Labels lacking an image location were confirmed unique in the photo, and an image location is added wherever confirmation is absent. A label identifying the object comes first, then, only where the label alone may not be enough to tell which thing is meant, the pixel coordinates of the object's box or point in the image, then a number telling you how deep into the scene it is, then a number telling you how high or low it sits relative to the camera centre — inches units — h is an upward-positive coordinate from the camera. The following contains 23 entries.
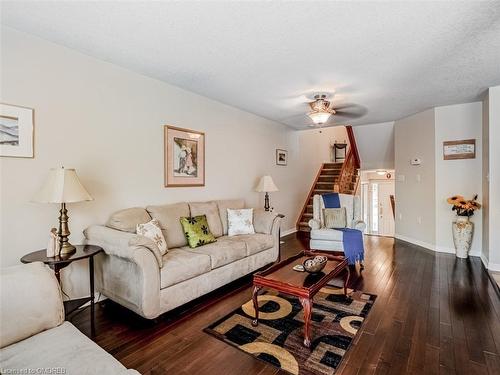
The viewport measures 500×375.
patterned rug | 74.5 -47.0
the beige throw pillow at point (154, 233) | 106.3 -18.4
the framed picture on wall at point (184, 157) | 139.0 +16.6
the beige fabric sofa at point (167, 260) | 89.3 -28.9
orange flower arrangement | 165.3 -10.4
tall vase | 166.4 -29.0
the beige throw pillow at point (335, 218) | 171.8 -19.4
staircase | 263.7 +8.7
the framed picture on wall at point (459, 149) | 172.4 +25.4
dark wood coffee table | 80.7 -31.0
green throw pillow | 123.9 -20.8
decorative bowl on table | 94.6 -27.4
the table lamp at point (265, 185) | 188.4 +1.8
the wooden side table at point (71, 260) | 82.0 -22.3
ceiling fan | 152.9 +46.1
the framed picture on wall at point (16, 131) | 86.5 +18.6
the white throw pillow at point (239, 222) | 151.4 -19.7
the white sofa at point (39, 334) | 45.8 -29.9
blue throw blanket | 148.8 -31.9
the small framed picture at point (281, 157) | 228.5 +26.9
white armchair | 158.2 -23.2
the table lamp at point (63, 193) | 84.5 -2.0
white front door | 361.4 -27.6
